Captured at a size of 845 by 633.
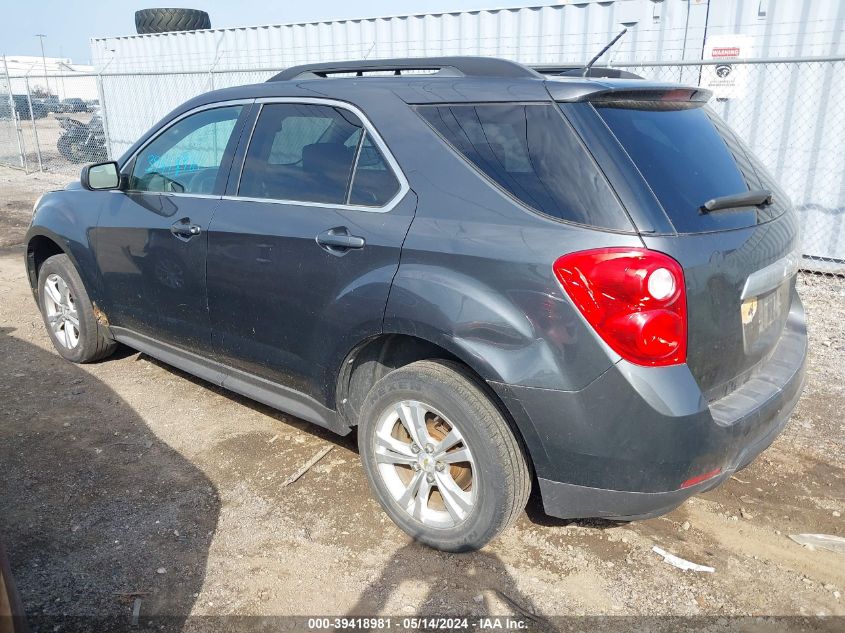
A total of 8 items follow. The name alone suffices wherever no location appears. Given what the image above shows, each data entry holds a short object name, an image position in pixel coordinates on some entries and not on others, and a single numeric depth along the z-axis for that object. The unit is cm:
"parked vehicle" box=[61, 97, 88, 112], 2470
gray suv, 224
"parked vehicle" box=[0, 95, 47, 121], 2990
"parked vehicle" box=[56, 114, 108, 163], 1638
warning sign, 731
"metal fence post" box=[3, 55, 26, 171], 1407
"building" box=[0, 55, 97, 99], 4635
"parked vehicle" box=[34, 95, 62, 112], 2675
